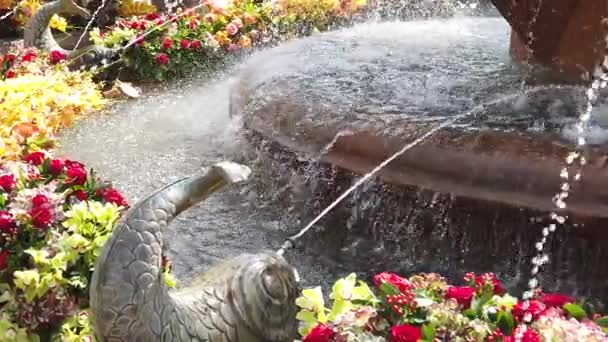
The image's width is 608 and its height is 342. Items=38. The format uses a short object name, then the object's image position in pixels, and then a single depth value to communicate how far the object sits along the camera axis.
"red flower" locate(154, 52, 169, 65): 5.99
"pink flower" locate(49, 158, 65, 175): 2.83
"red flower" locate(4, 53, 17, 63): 5.43
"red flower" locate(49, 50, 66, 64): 5.61
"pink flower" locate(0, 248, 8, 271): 2.34
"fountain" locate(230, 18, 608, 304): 2.69
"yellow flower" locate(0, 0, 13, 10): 8.97
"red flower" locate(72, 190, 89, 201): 2.65
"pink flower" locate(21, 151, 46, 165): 2.93
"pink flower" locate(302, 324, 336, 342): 1.81
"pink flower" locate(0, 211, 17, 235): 2.40
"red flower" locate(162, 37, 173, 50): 6.21
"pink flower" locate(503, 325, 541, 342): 1.63
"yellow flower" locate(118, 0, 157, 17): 9.41
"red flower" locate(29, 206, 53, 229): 2.43
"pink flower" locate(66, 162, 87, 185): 2.74
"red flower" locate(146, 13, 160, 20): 6.80
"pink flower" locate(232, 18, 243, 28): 7.23
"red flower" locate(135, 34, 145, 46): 6.12
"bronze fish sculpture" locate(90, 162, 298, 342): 1.75
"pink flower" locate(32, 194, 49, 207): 2.47
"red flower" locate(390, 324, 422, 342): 1.68
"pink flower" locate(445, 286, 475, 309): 1.87
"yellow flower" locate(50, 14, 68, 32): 7.50
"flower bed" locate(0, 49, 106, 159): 3.90
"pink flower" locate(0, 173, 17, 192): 2.64
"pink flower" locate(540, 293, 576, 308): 1.84
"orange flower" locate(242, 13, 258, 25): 7.49
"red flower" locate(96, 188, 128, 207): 2.65
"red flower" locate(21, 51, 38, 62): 5.43
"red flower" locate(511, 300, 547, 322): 1.77
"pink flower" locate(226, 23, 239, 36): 7.04
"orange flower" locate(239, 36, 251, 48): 7.11
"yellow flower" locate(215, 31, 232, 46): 6.86
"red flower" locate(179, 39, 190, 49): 6.33
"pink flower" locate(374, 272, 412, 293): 1.91
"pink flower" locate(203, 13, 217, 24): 7.14
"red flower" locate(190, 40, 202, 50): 6.42
